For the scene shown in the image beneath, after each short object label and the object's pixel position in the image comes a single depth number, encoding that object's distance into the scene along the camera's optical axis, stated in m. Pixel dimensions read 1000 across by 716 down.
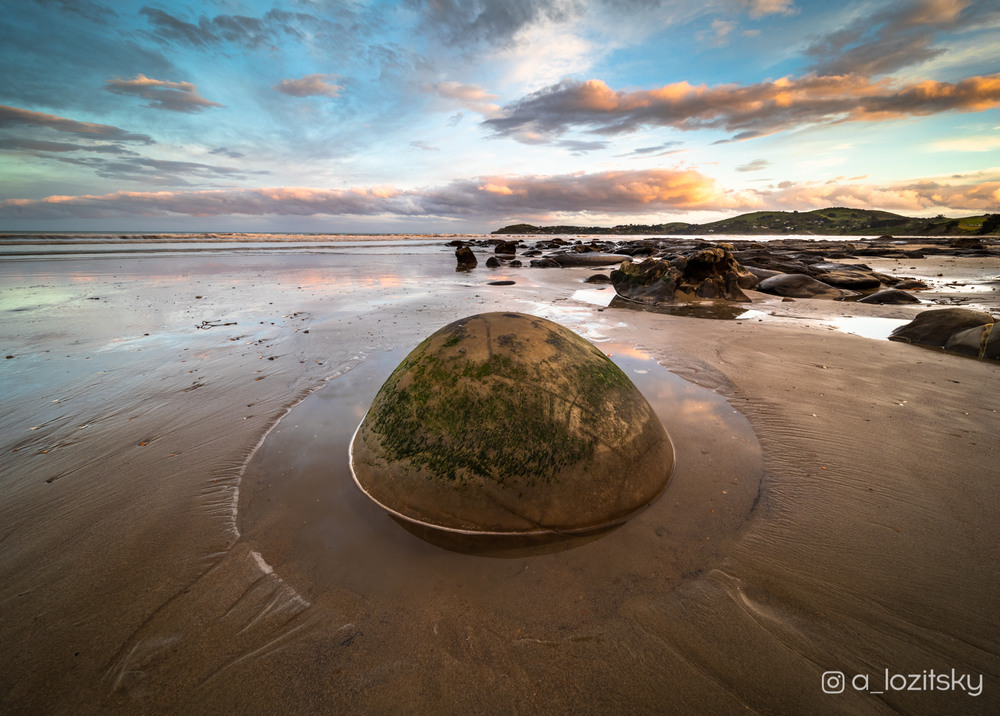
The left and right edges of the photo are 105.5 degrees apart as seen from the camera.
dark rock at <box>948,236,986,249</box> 33.78
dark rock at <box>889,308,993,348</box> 6.23
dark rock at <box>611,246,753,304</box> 12.02
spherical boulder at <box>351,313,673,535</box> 2.53
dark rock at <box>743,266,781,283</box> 15.52
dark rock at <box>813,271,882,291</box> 13.26
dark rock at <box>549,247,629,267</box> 25.09
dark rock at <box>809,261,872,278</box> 15.10
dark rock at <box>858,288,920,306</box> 10.46
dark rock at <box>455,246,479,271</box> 23.07
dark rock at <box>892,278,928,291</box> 13.00
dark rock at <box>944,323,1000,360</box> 5.51
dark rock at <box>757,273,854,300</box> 12.18
